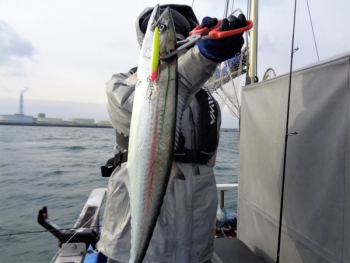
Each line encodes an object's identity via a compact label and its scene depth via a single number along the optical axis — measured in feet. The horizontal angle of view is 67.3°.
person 5.55
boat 5.92
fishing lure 4.41
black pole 7.43
